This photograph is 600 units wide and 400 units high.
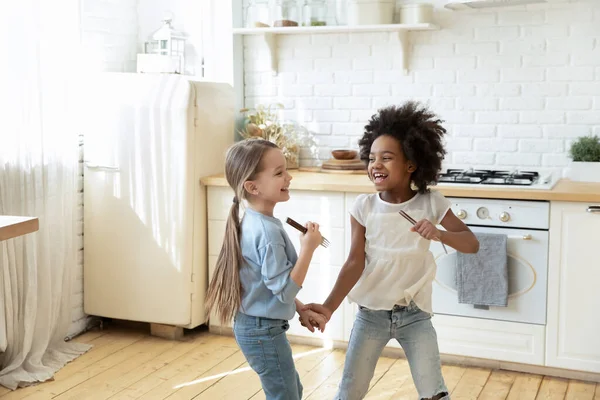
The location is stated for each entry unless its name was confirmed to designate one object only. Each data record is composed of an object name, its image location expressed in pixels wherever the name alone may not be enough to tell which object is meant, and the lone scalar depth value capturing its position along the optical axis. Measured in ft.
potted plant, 13.09
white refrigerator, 13.69
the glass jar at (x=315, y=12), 14.79
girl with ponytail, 7.99
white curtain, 12.15
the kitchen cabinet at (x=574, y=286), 11.78
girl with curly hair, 8.61
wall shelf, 14.06
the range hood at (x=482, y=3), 13.23
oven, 12.03
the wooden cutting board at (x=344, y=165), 14.44
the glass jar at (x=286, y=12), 14.98
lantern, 15.16
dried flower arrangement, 15.02
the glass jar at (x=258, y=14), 15.17
